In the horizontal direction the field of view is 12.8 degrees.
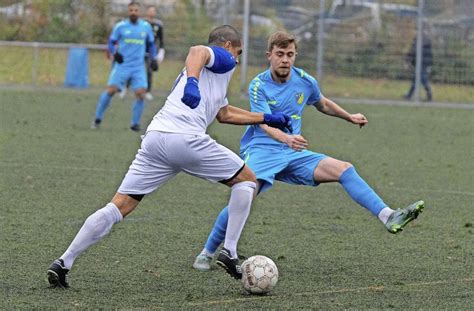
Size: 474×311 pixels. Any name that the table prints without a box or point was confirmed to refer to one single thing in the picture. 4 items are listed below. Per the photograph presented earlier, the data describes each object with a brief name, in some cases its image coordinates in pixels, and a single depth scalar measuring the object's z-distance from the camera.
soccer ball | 12.27
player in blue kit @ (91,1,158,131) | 33.25
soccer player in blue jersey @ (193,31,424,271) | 14.16
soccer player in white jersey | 12.35
